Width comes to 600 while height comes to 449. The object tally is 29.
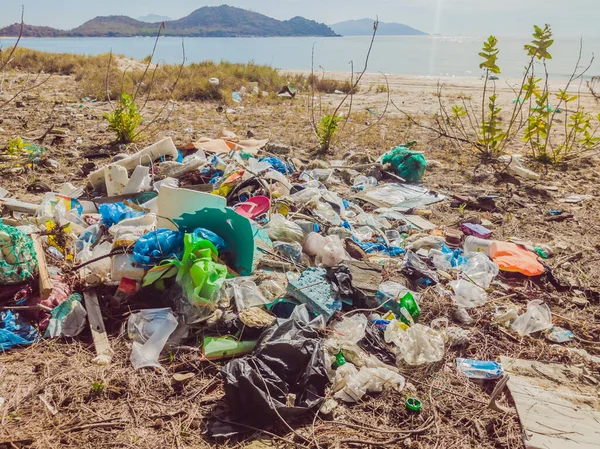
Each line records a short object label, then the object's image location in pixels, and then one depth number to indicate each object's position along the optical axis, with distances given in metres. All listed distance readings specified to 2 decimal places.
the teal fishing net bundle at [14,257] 2.56
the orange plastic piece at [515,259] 3.52
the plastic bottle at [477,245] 3.81
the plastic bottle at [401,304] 2.92
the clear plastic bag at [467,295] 3.09
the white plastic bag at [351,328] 2.63
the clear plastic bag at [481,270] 3.36
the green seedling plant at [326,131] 6.38
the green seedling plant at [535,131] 5.70
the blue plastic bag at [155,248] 2.76
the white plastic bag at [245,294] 2.74
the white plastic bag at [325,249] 3.26
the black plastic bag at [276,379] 2.04
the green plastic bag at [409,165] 5.59
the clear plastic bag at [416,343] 2.52
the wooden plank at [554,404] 2.11
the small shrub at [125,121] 5.98
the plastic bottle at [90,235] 3.24
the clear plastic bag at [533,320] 2.88
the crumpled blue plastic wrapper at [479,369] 2.49
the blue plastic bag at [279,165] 5.18
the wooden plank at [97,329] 2.38
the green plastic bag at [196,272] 2.55
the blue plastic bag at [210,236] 2.84
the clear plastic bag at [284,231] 3.53
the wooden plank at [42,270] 2.55
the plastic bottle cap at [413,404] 2.21
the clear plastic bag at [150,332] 2.40
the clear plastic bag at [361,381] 2.28
